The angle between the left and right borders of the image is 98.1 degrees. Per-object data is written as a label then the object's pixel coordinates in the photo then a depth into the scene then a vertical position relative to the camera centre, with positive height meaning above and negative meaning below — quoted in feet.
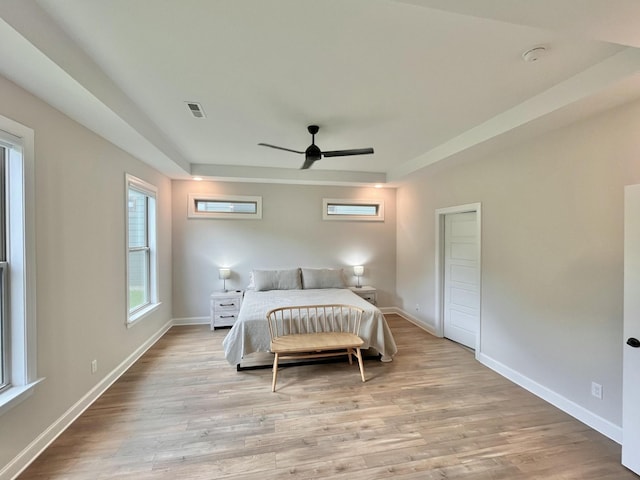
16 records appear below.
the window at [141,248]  11.82 -0.51
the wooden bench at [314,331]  9.83 -3.78
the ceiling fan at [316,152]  9.89 +3.06
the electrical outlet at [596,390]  7.47 -4.17
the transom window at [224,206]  16.81 +1.93
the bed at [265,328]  10.54 -3.60
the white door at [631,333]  6.06 -2.15
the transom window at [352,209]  18.33 +1.86
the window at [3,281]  6.02 -0.96
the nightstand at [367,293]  16.97 -3.47
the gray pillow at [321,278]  16.51 -2.47
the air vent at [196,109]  8.63 +4.14
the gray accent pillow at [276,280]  15.87 -2.48
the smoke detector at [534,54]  5.87 +3.96
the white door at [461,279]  12.47 -2.01
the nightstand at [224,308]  15.47 -4.00
